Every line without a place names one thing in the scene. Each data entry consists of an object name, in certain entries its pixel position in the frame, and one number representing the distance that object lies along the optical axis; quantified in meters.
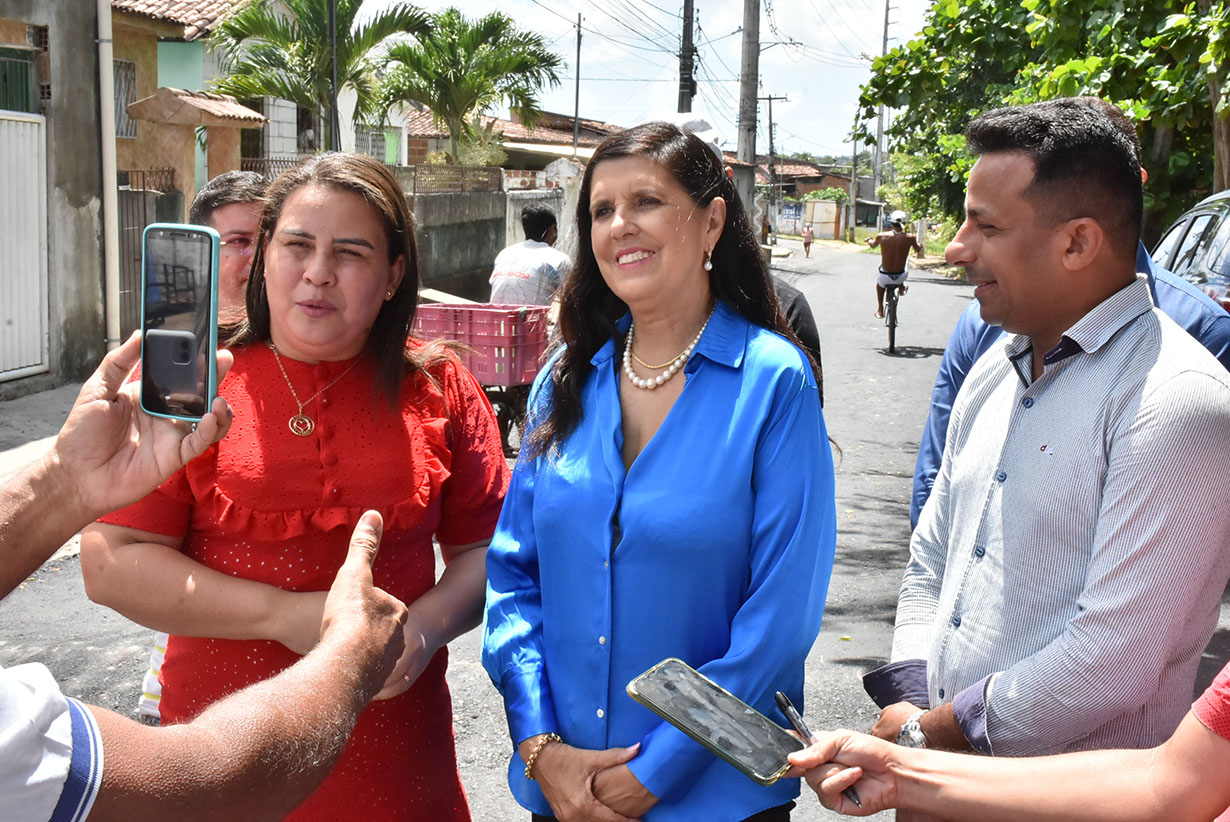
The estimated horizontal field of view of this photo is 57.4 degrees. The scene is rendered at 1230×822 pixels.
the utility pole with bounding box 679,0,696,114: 18.92
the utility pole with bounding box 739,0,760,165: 15.60
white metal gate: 9.67
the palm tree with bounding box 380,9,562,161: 23.70
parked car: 5.62
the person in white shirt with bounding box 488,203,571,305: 8.15
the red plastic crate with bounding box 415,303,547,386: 7.59
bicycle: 14.84
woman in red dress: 2.17
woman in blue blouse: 2.20
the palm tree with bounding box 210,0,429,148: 18.00
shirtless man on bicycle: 15.78
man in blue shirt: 3.45
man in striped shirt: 1.90
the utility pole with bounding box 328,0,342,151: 14.52
